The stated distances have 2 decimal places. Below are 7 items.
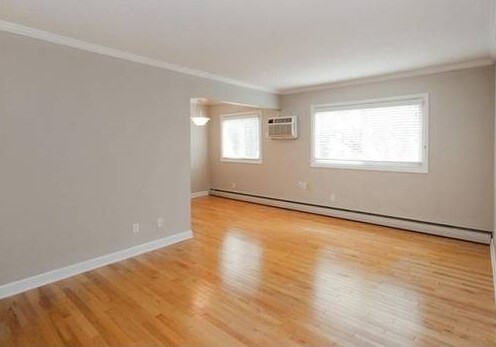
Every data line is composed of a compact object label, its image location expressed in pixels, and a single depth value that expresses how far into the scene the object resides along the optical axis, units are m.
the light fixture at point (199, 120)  6.53
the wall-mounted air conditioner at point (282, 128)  6.14
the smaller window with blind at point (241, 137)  7.13
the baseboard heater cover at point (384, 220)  4.33
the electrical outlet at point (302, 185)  6.15
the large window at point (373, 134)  4.74
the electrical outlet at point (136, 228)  3.86
